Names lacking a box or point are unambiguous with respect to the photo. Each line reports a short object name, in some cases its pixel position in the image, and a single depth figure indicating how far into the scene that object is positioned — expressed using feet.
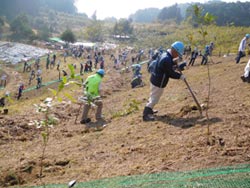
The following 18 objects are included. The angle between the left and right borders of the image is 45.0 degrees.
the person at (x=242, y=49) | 46.19
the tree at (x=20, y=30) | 261.65
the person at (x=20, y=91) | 81.98
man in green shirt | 27.58
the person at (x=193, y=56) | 70.38
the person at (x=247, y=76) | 28.25
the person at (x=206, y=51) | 64.06
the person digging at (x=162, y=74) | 21.35
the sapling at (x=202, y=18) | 15.08
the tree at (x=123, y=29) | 299.60
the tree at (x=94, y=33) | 290.35
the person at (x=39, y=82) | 93.64
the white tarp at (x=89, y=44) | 230.81
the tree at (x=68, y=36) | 252.62
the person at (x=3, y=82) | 114.21
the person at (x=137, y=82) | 53.76
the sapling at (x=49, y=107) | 10.65
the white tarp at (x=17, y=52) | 186.44
